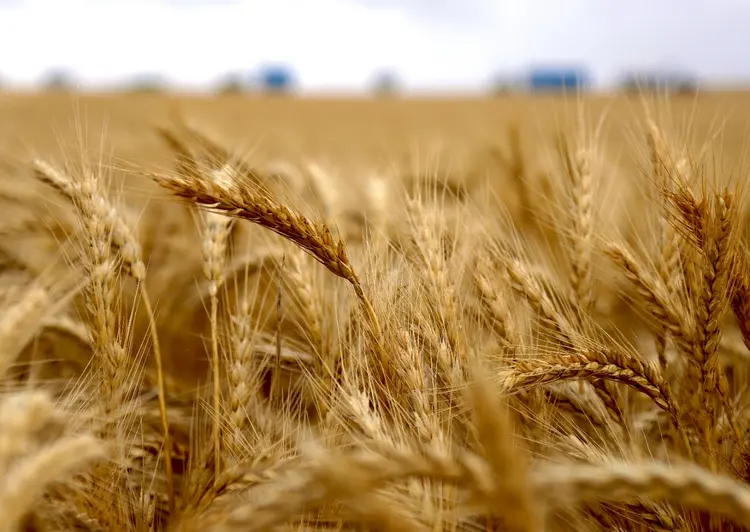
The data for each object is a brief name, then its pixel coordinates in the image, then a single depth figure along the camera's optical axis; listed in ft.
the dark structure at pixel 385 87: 129.95
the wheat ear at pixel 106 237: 1.50
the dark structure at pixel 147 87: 103.99
